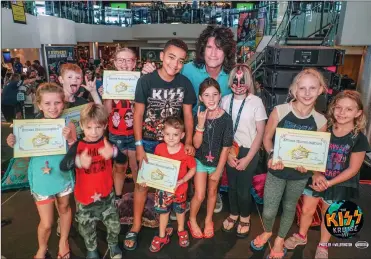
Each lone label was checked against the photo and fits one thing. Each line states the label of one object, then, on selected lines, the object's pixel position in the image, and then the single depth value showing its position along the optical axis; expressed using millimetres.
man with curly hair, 2338
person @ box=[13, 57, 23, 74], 9634
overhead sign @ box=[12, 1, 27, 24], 5938
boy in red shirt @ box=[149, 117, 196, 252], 2066
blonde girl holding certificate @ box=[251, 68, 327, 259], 1936
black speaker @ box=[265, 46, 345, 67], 4168
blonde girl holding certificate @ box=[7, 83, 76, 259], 1892
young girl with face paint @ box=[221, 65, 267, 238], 2170
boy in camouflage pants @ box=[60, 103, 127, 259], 1890
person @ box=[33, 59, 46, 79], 7595
